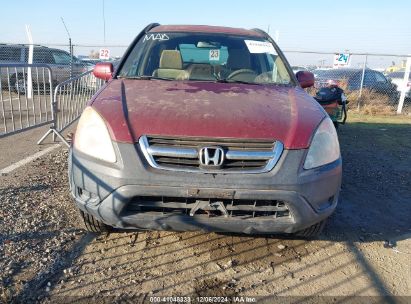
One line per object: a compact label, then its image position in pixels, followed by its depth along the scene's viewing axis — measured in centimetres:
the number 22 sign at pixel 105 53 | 1523
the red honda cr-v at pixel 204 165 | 251
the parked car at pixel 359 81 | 1334
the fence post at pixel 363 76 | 1204
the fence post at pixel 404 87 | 1208
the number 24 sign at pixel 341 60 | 1291
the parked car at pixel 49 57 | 1301
